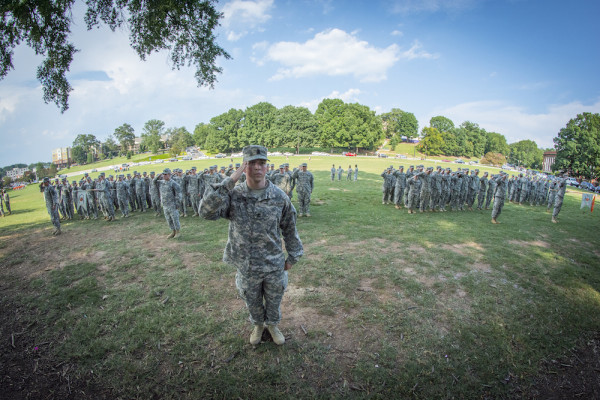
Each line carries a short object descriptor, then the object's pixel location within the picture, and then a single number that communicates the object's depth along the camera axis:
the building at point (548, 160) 86.96
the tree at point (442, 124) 97.94
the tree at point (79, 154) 97.49
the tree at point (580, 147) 35.38
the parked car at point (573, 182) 34.55
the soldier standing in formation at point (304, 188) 11.98
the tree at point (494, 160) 80.69
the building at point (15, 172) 86.09
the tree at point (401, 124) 101.12
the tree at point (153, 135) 101.50
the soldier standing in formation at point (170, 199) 8.91
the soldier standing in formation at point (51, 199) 9.73
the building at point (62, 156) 101.54
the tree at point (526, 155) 101.56
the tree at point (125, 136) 109.63
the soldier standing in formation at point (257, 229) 3.03
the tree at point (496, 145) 101.31
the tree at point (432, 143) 83.94
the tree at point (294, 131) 68.94
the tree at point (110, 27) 6.12
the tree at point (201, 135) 93.12
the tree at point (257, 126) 71.06
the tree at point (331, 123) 69.94
